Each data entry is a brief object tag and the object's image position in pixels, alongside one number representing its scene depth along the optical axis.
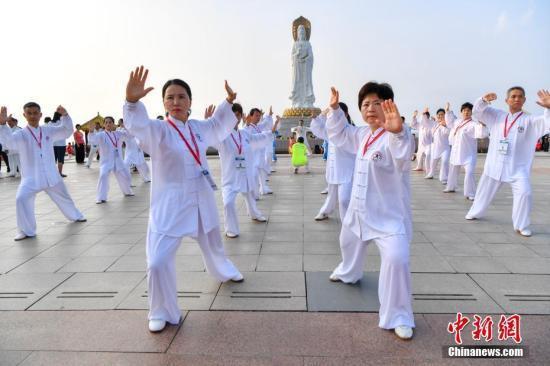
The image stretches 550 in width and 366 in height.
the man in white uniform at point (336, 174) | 5.50
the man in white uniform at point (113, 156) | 9.36
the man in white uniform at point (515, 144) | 5.50
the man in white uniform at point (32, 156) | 5.77
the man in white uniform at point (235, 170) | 5.57
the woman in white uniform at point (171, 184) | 2.89
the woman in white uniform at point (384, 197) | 2.79
